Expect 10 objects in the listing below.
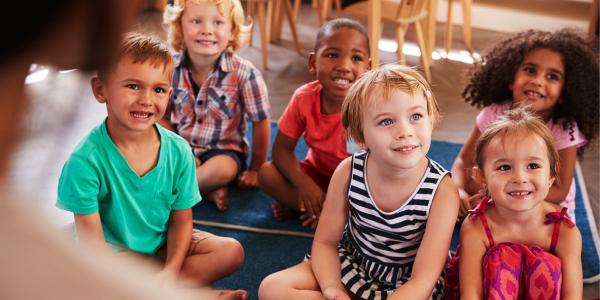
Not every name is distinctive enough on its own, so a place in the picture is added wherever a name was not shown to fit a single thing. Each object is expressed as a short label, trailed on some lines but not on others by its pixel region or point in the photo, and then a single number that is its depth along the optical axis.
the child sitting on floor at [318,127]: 2.06
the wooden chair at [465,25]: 4.04
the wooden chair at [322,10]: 3.96
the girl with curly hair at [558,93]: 2.00
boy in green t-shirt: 1.57
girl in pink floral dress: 1.50
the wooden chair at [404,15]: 3.49
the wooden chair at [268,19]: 3.58
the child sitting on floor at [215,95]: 2.24
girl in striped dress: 1.50
